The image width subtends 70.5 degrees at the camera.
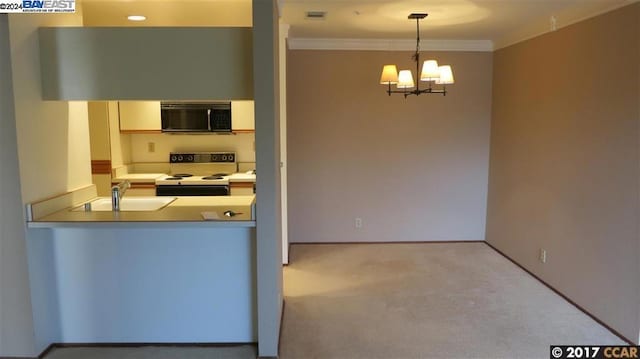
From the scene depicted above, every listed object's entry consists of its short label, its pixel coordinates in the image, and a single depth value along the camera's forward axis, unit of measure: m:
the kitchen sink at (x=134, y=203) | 3.29
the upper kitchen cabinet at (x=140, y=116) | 5.04
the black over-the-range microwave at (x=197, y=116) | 4.98
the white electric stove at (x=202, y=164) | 5.45
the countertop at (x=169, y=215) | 2.79
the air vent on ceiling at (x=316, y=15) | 3.84
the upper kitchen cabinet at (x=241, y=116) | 5.06
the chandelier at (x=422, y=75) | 3.72
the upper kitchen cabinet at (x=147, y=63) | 2.84
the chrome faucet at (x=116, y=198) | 3.16
